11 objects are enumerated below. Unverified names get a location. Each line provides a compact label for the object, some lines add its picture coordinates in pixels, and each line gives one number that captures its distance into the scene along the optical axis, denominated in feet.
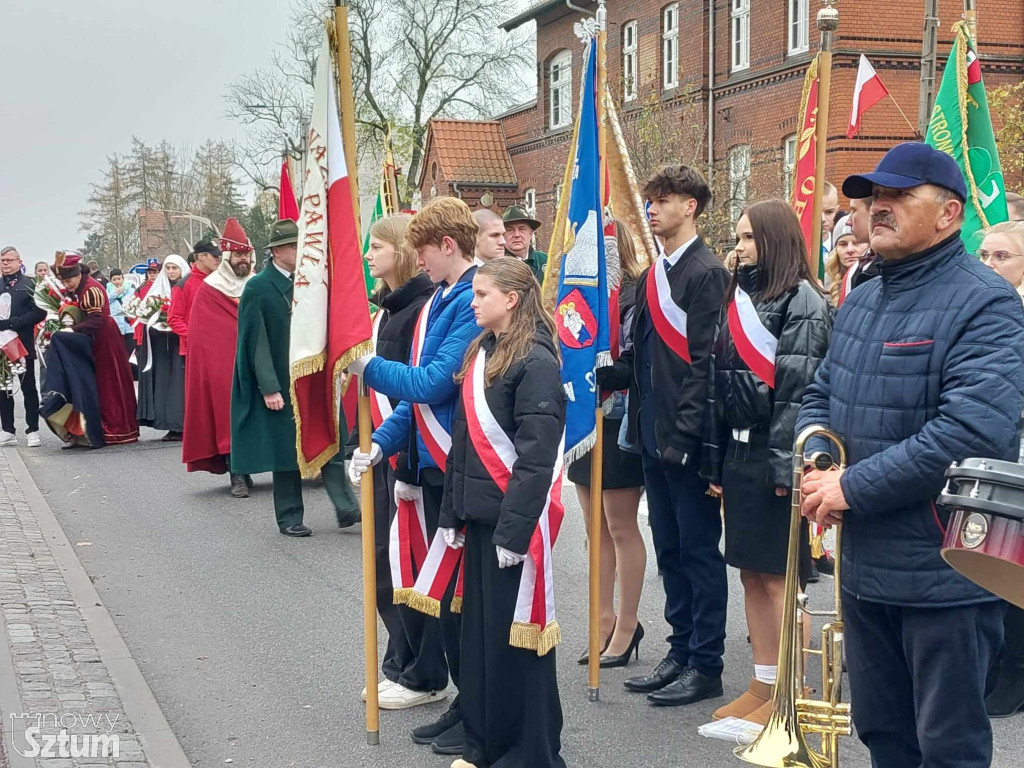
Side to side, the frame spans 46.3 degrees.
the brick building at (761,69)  77.10
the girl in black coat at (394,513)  17.16
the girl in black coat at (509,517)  13.41
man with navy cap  10.31
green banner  25.25
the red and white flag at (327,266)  15.42
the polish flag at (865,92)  33.04
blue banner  17.03
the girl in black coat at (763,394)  15.12
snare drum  8.75
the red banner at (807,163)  22.59
